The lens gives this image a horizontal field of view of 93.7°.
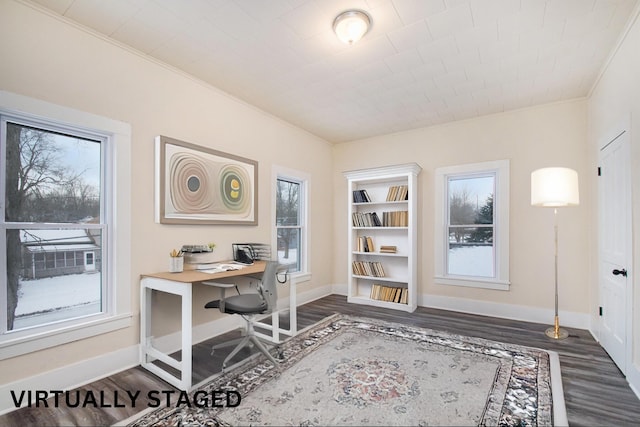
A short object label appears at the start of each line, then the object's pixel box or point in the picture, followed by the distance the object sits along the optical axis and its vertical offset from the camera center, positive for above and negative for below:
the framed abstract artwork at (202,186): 2.86 +0.33
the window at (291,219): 4.38 -0.05
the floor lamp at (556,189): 3.11 +0.27
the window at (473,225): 4.05 -0.15
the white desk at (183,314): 2.23 -0.79
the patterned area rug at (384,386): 1.88 -1.27
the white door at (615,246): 2.46 -0.29
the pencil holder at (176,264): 2.72 -0.43
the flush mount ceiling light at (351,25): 2.21 +1.45
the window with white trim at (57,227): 2.07 -0.08
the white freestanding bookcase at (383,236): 4.43 -0.33
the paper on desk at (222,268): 2.74 -0.50
